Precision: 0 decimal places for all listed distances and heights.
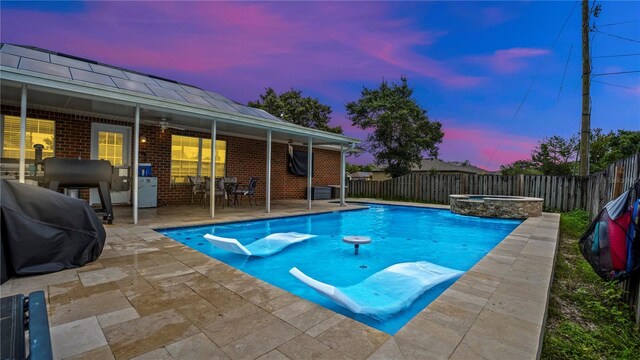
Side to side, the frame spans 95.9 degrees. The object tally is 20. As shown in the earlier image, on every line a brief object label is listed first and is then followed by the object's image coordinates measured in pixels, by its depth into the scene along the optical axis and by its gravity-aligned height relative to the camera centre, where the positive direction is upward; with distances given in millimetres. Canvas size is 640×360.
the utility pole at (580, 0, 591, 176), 9445 +3315
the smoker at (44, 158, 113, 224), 4391 -120
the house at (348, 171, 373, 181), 33594 +287
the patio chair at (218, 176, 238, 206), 8046 -380
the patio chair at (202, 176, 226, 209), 7834 -392
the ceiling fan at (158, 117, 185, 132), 6762 +1144
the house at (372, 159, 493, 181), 30027 +1393
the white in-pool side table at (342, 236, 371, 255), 4550 -1003
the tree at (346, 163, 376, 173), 39209 +1395
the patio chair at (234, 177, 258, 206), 8340 -476
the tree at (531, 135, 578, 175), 23188 +2680
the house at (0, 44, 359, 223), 4984 +1173
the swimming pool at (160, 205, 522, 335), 3467 -1230
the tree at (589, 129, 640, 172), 15533 +2555
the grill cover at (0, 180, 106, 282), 2510 -609
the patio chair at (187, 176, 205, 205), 8117 -345
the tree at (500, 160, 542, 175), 27625 +1764
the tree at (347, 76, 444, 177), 15016 +2849
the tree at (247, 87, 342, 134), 22734 +5316
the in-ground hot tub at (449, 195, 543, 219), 7902 -709
